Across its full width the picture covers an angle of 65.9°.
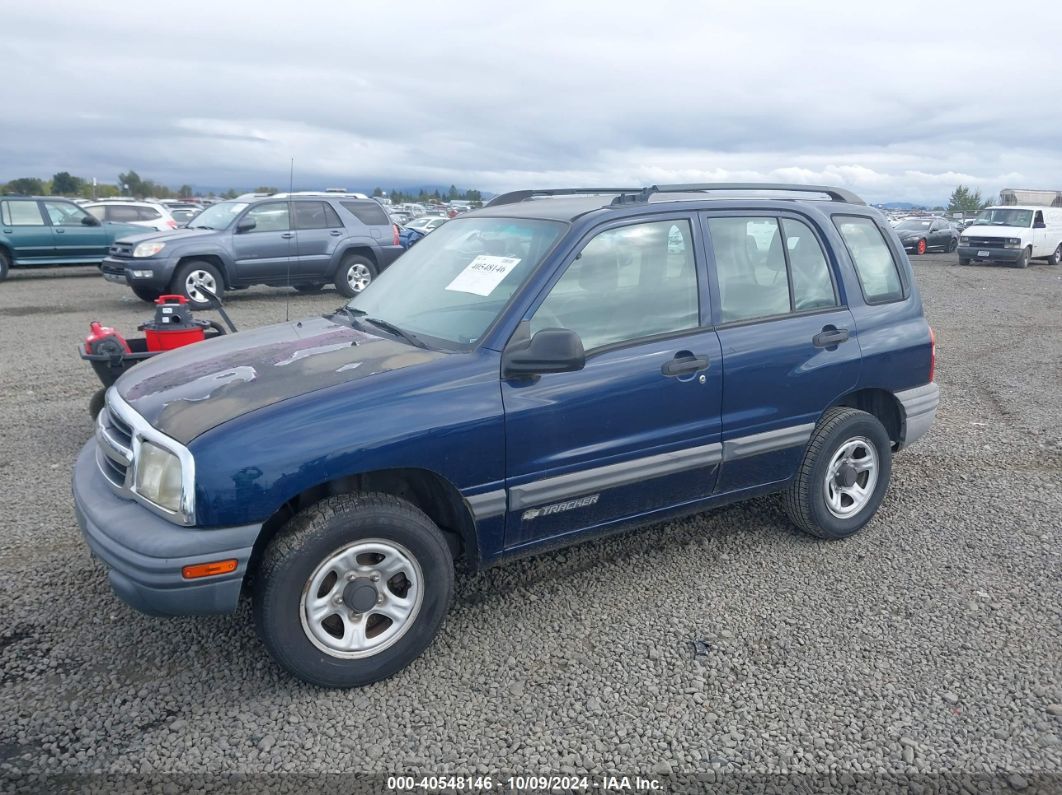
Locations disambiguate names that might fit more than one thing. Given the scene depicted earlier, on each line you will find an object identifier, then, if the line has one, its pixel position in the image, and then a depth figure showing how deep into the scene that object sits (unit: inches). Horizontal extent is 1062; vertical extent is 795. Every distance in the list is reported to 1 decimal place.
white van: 943.0
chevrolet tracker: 115.9
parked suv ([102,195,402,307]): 499.2
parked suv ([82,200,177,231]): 725.3
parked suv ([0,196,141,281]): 655.8
